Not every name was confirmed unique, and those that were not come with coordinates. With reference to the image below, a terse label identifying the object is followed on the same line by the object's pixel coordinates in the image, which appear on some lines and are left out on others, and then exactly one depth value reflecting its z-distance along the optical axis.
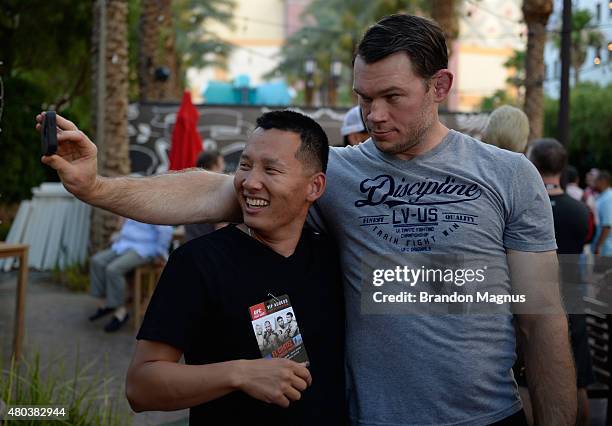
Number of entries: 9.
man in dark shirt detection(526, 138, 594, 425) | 4.73
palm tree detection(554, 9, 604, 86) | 37.72
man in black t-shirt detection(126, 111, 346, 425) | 1.92
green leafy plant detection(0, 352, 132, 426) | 4.29
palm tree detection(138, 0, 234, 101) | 14.80
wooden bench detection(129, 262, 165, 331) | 8.63
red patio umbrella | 10.12
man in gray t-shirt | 2.17
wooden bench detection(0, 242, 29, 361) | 5.84
